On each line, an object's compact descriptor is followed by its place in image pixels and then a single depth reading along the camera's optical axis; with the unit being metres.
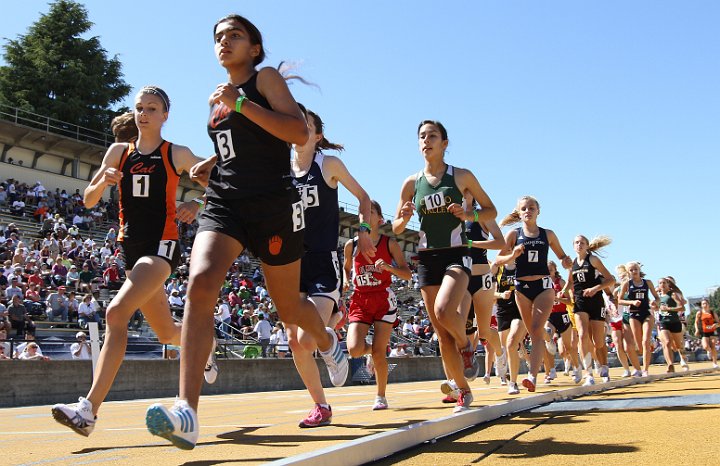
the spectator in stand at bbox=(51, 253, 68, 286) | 22.28
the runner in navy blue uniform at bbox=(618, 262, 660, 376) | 17.52
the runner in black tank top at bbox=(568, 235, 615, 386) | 14.83
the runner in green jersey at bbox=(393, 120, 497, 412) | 7.41
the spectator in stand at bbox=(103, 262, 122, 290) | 23.48
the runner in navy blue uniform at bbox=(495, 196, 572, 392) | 10.98
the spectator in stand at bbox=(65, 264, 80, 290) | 22.58
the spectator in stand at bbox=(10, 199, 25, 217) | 29.72
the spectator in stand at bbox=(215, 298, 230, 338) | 22.30
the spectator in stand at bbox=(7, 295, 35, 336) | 17.12
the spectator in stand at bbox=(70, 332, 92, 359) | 16.67
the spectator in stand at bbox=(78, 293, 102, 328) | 19.25
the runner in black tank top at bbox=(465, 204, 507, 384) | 10.75
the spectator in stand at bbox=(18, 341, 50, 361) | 15.05
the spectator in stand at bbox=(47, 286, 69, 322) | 19.23
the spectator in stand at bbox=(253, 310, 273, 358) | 23.08
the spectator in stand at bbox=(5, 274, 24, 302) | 18.81
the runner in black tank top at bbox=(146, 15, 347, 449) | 4.42
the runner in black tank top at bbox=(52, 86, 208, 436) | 5.84
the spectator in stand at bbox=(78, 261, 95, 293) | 21.91
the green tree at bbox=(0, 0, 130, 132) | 54.12
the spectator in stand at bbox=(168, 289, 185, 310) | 21.83
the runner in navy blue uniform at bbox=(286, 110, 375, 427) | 7.09
